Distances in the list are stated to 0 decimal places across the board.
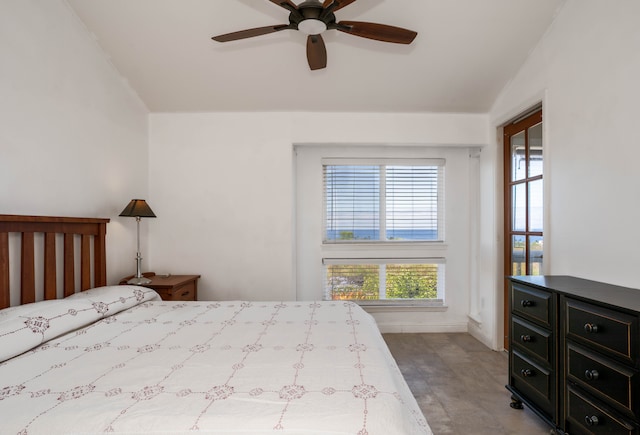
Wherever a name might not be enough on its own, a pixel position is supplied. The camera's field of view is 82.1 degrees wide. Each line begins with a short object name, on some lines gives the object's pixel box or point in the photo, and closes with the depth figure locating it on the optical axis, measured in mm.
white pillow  1555
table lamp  3047
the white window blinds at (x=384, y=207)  4184
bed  1054
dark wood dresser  1543
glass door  2949
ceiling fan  1895
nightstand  3062
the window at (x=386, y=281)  4156
